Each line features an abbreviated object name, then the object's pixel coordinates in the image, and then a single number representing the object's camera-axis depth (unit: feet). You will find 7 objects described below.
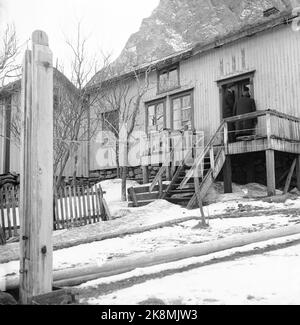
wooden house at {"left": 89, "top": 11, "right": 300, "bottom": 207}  39.60
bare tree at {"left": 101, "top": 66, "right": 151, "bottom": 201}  56.44
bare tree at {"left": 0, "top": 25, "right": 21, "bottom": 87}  37.68
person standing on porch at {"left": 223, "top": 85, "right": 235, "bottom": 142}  46.16
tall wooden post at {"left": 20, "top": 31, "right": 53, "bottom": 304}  9.45
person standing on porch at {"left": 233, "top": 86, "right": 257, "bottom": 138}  43.55
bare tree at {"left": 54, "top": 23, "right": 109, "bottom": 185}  41.18
